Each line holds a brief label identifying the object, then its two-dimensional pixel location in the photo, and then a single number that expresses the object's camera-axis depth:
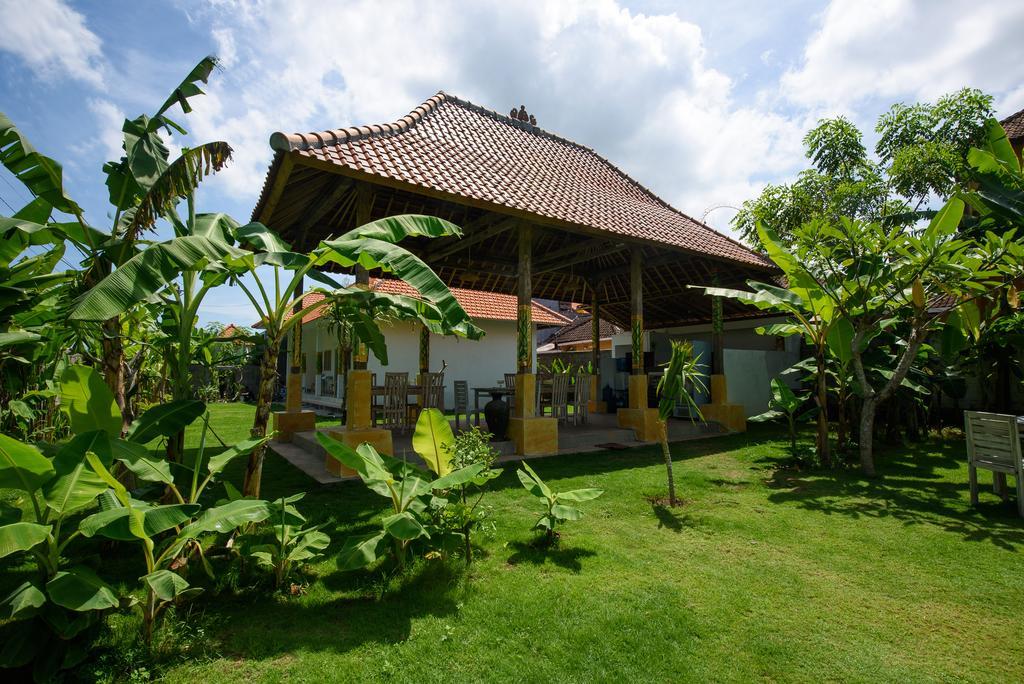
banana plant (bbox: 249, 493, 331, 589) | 2.90
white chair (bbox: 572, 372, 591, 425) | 9.17
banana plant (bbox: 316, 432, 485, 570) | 2.85
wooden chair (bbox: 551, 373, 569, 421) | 8.57
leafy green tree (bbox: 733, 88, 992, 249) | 11.66
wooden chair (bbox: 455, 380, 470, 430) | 9.40
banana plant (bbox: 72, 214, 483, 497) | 2.50
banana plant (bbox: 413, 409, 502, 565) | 3.52
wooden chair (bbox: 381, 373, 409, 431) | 8.26
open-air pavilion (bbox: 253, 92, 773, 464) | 5.95
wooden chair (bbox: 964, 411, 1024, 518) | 4.49
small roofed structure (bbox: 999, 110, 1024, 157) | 11.95
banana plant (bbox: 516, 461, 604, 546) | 3.77
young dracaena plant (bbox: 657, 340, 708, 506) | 4.67
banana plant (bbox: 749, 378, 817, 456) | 6.96
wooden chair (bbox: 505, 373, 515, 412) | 10.41
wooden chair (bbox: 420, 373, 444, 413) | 8.96
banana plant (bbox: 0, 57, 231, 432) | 3.20
